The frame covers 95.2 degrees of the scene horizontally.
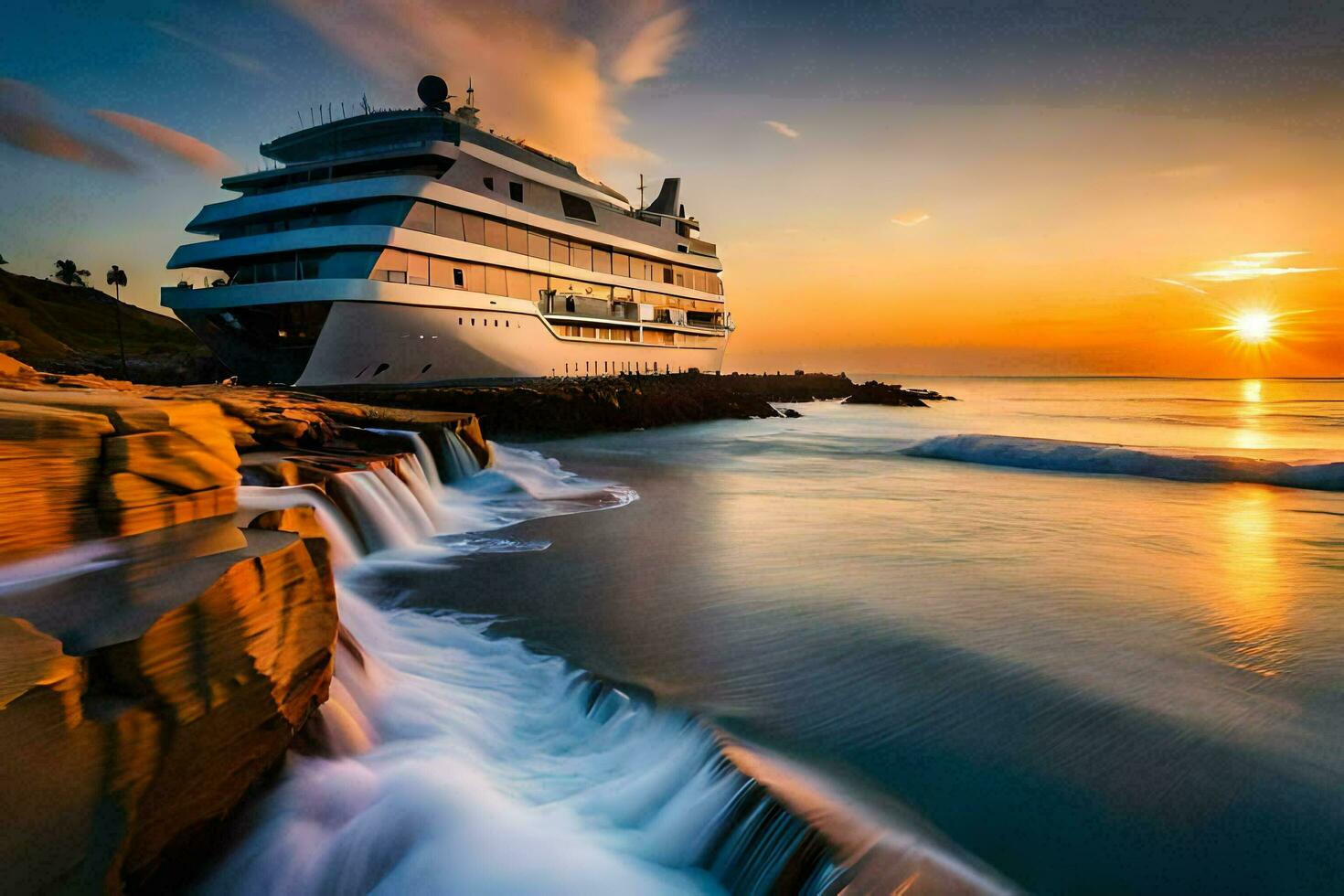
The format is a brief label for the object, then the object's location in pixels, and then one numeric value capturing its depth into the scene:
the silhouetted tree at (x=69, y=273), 110.75
